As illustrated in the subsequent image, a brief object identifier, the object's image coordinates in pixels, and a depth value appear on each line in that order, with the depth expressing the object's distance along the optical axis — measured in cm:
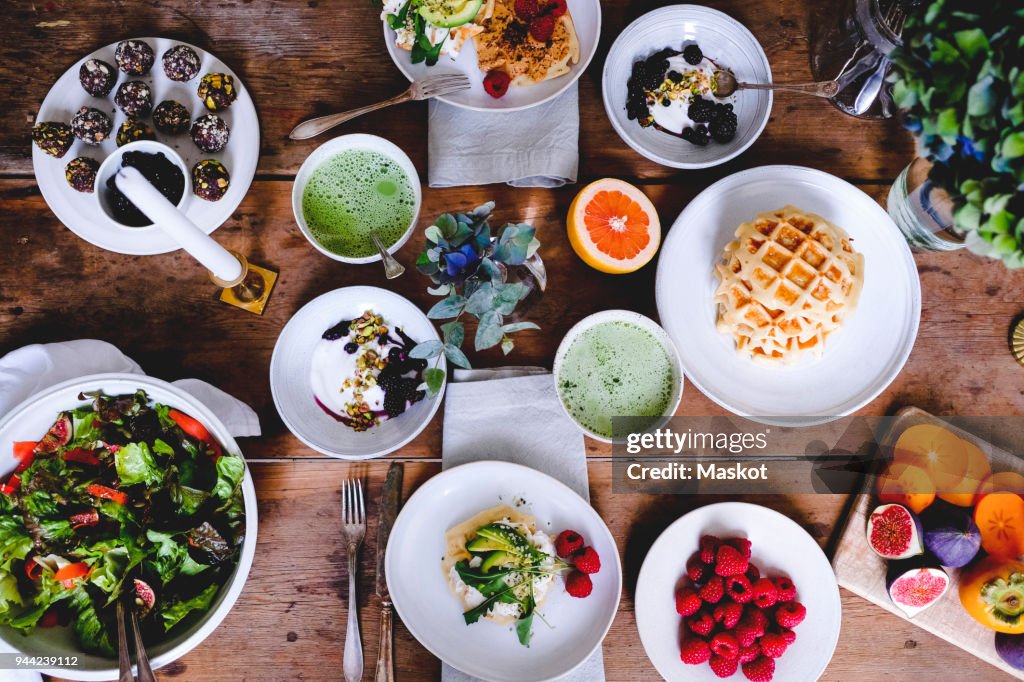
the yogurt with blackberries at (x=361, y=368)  147
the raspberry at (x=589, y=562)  141
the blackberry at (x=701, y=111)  151
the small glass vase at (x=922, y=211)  141
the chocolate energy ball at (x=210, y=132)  143
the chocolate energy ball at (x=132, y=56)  146
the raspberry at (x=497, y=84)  151
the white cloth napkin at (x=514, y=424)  152
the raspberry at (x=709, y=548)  145
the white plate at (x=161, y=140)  144
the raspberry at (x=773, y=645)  144
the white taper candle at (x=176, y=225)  109
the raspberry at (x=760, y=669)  143
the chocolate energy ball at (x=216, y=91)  145
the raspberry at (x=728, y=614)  143
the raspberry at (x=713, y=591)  143
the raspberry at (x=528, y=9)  147
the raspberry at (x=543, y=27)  146
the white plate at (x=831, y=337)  146
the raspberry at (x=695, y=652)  143
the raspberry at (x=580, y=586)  142
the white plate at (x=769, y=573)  146
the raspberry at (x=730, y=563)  141
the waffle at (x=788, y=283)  136
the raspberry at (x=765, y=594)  144
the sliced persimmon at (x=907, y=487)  146
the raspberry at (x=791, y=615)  144
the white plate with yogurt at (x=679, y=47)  151
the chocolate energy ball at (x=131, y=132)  143
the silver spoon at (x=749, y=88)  151
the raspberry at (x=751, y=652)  144
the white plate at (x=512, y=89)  150
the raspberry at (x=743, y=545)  144
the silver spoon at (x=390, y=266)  142
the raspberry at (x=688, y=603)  144
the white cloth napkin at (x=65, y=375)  143
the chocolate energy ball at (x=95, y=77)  145
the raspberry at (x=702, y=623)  144
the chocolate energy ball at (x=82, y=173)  140
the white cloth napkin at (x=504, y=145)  153
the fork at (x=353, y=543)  147
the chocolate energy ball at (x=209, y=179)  141
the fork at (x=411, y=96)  148
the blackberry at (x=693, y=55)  152
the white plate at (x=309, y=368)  143
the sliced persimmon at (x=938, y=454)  148
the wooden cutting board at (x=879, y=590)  150
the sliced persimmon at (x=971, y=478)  148
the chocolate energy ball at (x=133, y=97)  145
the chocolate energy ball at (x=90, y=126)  143
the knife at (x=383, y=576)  148
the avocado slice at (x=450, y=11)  140
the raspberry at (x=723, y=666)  143
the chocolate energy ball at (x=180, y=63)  146
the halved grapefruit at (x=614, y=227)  145
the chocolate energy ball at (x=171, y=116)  145
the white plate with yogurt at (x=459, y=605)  145
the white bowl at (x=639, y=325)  143
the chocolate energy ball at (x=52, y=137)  142
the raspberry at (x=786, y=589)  145
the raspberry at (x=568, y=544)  144
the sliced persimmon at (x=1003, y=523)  145
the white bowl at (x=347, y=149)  144
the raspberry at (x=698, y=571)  145
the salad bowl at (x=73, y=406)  129
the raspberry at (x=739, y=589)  144
